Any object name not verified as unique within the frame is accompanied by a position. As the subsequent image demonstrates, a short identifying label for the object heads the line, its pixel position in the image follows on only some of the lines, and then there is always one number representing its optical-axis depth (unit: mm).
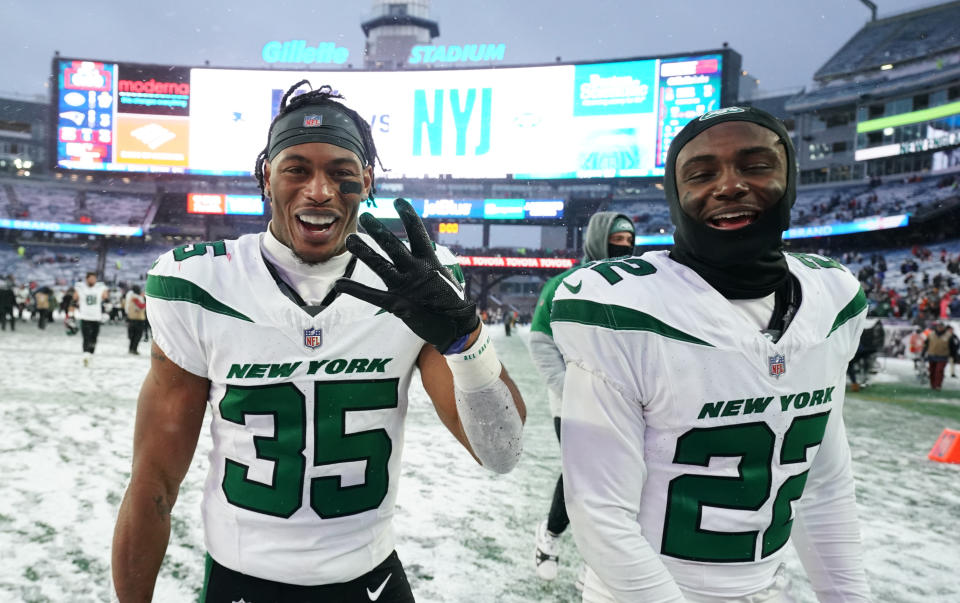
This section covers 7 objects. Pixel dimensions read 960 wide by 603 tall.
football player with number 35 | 1614
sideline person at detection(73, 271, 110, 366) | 10469
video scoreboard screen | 32062
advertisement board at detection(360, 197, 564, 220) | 33375
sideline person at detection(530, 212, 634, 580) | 3299
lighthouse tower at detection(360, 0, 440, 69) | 78875
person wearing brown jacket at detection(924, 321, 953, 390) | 12172
